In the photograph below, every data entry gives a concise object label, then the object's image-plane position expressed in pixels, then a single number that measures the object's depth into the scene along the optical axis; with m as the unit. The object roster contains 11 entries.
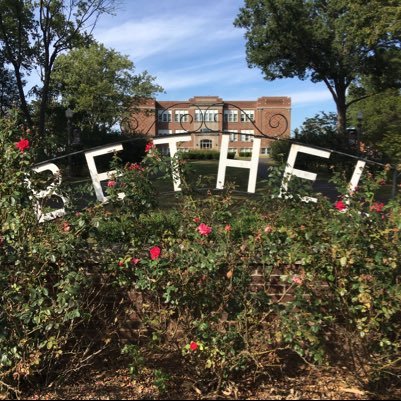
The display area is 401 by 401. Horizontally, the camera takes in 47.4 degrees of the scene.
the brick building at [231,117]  63.24
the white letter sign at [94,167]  4.25
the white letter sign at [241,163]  4.64
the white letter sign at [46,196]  3.19
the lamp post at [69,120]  20.33
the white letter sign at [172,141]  4.42
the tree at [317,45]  22.33
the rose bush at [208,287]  2.79
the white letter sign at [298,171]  3.42
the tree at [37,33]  18.88
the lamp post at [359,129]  17.73
